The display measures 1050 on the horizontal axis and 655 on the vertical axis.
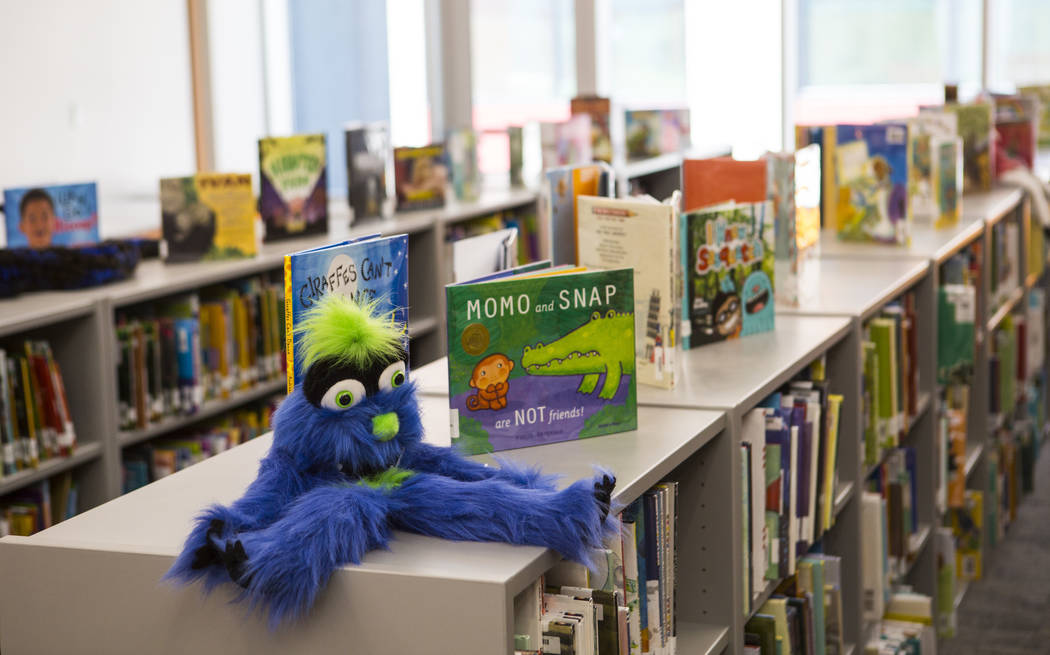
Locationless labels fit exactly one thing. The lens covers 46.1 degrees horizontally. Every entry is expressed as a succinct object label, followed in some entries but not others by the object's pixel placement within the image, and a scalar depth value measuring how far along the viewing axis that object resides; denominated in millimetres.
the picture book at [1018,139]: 4906
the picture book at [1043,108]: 5852
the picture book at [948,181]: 3838
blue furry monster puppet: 1327
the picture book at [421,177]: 4516
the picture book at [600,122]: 5621
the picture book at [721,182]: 2750
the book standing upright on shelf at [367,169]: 4277
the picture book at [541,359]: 1688
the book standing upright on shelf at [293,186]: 3910
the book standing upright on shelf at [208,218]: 3549
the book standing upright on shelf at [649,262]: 2078
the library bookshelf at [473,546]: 1331
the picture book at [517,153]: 5367
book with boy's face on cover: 3244
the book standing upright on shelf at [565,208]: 2303
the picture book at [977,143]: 4586
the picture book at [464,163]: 4910
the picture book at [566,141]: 5406
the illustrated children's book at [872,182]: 3385
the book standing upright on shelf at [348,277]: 1452
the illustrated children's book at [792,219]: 2738
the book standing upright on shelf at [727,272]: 2385
